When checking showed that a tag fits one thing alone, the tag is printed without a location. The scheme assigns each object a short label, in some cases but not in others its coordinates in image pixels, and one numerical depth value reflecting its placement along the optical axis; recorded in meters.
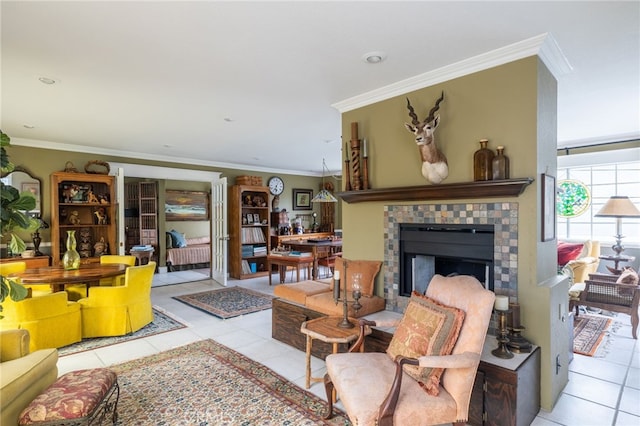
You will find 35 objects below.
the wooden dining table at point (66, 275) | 3.59
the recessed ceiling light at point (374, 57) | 2.53
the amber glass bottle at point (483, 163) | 2.57
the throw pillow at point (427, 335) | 1.90
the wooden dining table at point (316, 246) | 6.55
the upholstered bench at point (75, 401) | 1.77
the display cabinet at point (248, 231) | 7.20
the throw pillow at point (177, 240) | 8.37
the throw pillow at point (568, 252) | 5.31
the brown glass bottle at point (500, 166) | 2.52
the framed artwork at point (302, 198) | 9.07
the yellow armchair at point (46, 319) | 3.23
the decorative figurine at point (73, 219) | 5.55
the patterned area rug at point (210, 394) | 2.29
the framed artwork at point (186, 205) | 8.82
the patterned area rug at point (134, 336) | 3.50
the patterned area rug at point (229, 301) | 4.75
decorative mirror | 5.11
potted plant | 1.93
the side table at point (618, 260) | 4.98
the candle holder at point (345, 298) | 2.67
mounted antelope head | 2.70
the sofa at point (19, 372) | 1.77
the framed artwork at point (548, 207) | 2.47
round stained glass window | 6.21
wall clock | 8.46
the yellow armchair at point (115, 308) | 3.73
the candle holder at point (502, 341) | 2.21
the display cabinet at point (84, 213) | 5.20
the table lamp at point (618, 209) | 4.85
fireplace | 2.54
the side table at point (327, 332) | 2.47
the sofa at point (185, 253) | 8.15
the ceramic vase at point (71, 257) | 4.21
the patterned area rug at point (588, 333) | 3.51
